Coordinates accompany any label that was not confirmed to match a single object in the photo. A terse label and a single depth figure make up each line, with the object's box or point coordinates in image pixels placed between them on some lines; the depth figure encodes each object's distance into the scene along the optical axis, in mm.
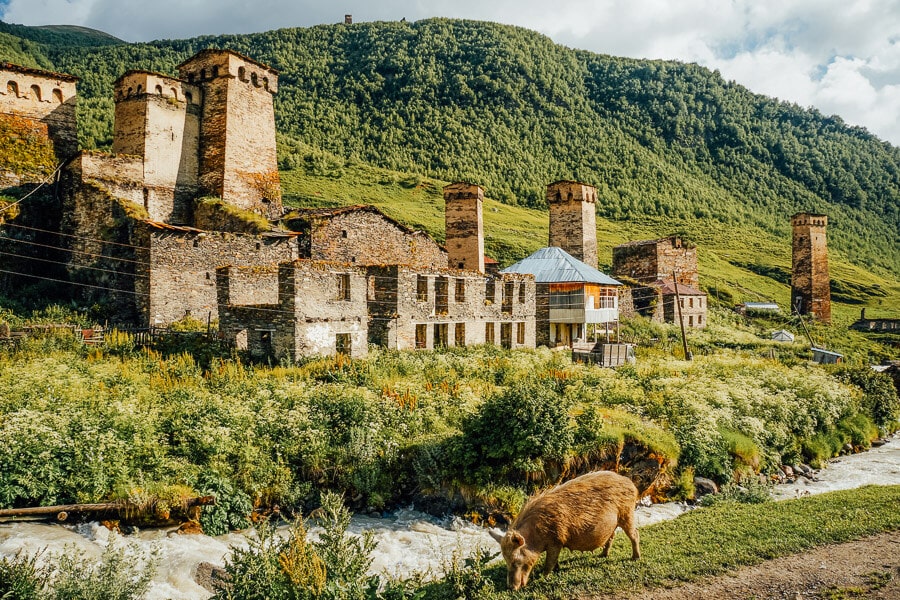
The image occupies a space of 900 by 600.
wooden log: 11312
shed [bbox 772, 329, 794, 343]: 42278
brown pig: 8516
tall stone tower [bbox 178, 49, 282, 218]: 27391
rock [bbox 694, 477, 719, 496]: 16094
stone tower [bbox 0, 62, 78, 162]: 25811
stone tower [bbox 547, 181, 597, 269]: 42531
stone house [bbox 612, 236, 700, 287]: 48844
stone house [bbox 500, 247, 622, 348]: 31297
